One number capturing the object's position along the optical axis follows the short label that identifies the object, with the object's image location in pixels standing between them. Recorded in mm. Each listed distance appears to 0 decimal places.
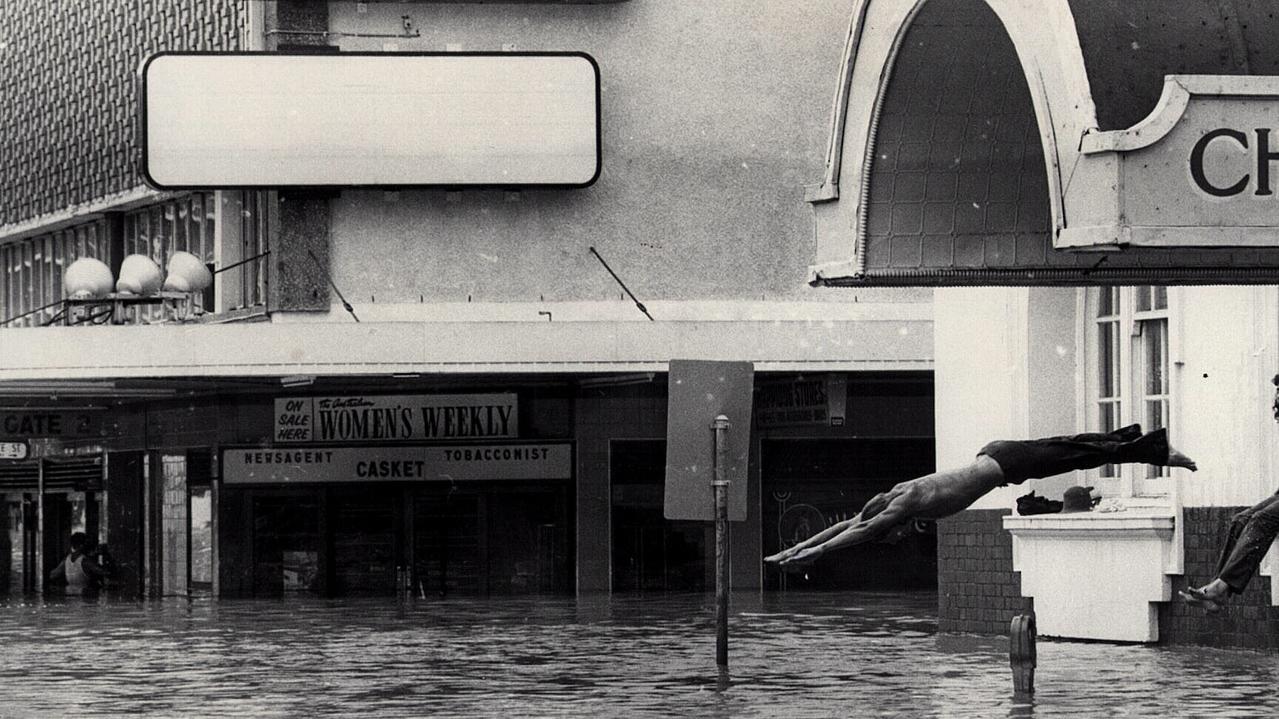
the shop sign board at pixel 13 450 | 43094
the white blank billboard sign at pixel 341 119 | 35938
